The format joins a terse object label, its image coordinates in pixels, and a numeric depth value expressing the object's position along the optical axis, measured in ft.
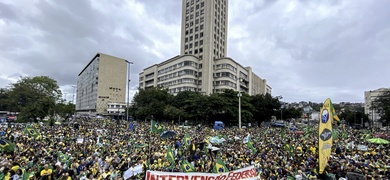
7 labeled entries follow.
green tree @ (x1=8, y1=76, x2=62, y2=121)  131.75
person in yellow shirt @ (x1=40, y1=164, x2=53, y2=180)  28.04
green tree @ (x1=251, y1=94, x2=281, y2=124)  175.83
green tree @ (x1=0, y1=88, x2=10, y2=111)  229.13
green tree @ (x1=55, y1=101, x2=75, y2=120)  191.72
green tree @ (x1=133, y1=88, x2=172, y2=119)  166.91
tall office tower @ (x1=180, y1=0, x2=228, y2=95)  217.15
